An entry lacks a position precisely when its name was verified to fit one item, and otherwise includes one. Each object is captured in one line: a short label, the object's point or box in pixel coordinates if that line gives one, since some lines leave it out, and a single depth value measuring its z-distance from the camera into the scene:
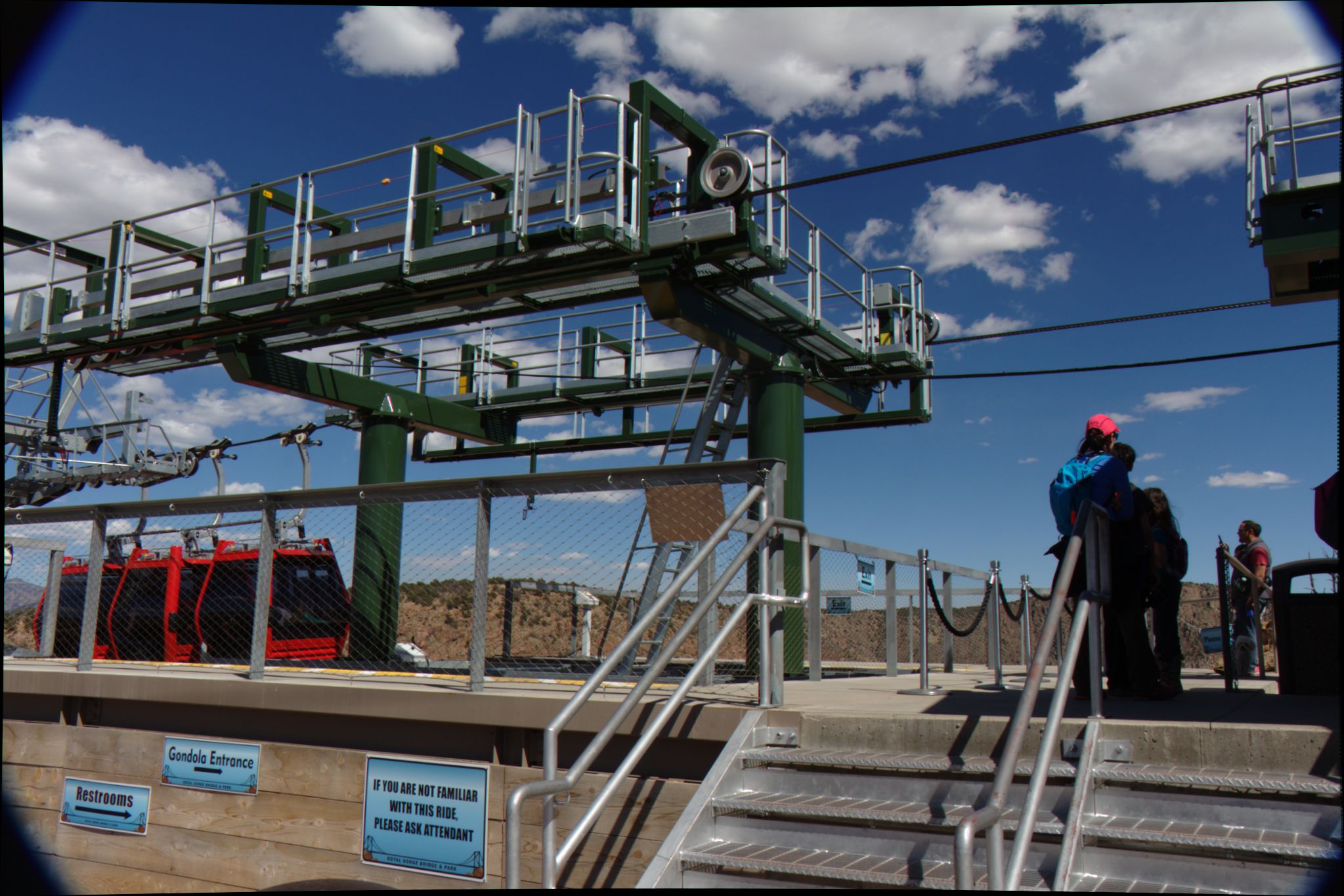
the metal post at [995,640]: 9.51
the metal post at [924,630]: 8.52
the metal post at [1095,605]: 5.29
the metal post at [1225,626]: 7.82
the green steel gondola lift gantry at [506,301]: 9.77
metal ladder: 9.39
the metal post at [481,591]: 6.88
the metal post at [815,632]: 9.86
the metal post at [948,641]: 12.37
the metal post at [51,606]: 10.19
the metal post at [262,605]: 7.91
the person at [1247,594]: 9.63
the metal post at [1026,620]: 11.04
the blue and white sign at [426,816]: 6.40
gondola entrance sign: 7.61
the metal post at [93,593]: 8.91
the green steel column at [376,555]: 11.84
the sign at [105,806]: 8.07
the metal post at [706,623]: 6.66
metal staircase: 4.19
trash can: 7.36
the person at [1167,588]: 7.41
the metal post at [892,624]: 11.34
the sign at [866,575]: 10.44
